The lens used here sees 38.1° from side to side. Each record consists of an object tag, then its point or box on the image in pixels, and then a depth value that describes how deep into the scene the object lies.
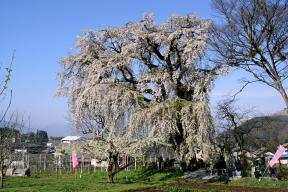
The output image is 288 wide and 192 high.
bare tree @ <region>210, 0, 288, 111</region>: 21.89
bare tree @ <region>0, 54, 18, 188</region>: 25.41
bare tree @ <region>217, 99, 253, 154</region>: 30.16
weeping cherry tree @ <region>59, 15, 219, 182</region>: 27.58
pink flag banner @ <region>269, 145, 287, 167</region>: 22.08
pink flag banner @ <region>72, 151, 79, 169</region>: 29.15
